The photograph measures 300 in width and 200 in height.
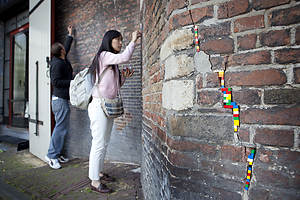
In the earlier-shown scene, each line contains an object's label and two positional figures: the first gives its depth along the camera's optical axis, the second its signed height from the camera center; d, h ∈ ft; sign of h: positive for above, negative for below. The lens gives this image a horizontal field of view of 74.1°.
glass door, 19.89 +2.29
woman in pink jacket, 7.50 +0.33
